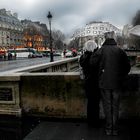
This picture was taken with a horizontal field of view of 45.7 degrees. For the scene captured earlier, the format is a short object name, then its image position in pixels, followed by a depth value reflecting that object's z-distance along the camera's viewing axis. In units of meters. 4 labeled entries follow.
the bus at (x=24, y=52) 44.22
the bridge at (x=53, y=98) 3.65
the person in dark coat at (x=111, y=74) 3.12
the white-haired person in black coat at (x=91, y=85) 3.41
